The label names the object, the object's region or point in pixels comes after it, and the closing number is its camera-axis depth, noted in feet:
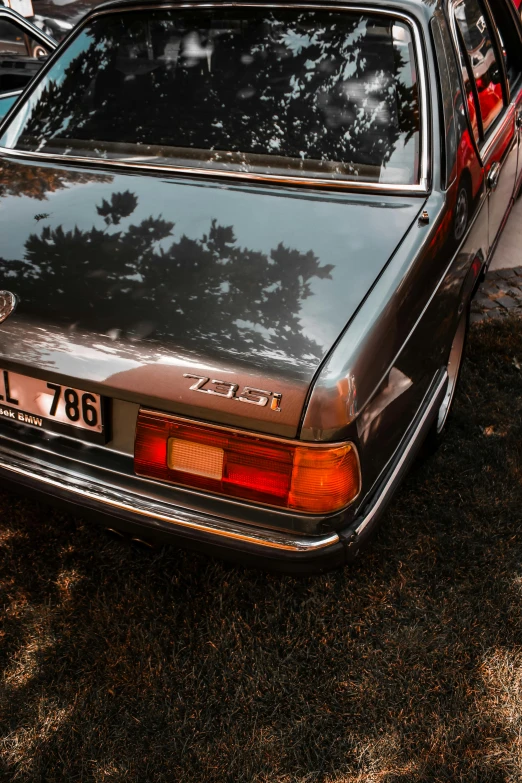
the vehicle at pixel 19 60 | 15.79
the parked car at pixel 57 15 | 32.01
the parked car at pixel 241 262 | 5.43
